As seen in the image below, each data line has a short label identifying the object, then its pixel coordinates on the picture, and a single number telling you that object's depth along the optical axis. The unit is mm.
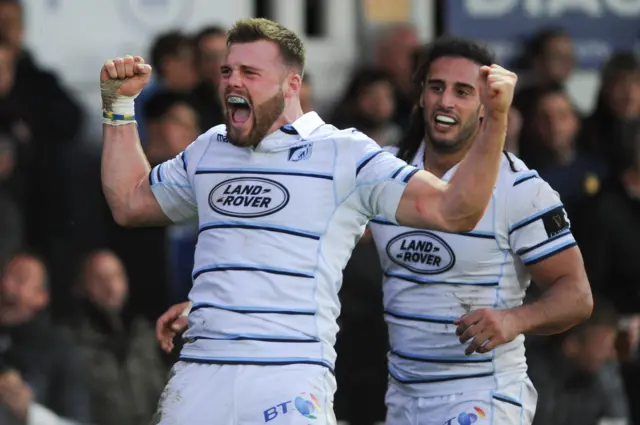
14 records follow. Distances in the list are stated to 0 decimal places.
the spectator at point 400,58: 20500
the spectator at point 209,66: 19500
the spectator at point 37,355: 17625
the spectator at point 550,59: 21656
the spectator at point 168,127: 18469
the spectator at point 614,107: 21000
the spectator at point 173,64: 19406
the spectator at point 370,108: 19562
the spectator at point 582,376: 18891
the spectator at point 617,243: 19437
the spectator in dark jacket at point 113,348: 17797
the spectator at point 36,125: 18766
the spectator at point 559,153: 19969
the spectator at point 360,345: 18453
